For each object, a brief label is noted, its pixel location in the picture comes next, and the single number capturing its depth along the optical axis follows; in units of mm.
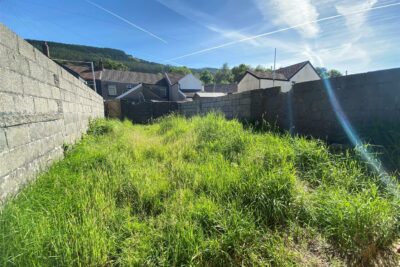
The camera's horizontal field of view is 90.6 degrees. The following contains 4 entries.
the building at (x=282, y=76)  20155
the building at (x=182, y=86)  31042
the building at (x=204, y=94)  28012
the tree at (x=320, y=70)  23781
